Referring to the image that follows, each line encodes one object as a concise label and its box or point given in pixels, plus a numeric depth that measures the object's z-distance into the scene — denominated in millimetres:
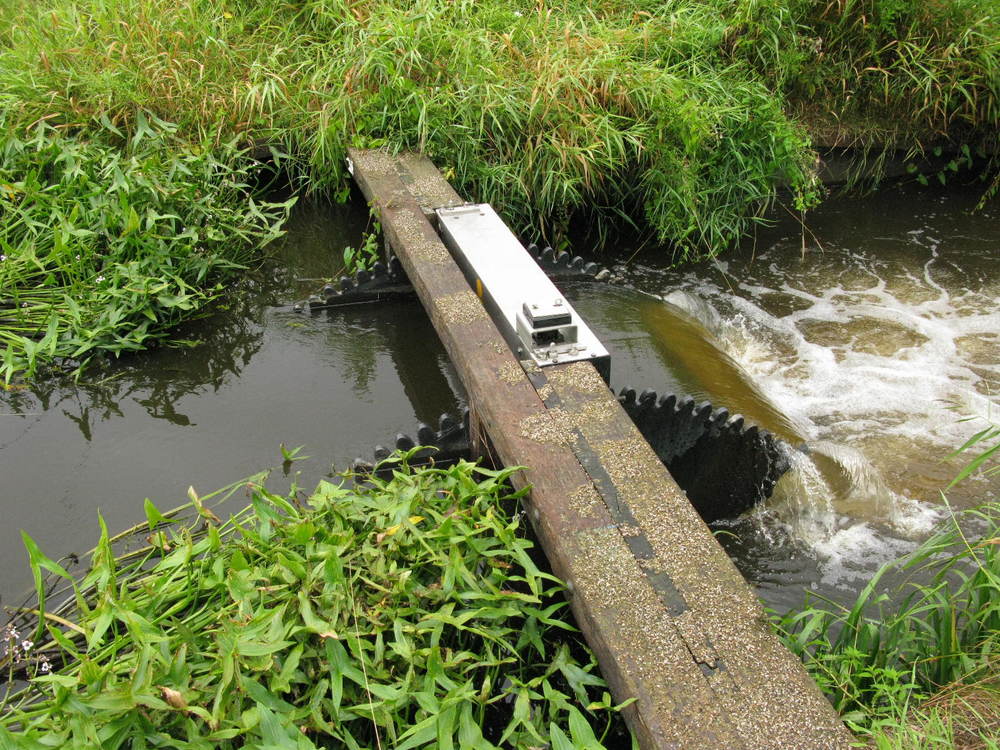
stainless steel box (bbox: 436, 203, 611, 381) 2850
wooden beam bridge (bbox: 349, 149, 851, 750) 1730
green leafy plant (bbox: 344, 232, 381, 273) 4371
